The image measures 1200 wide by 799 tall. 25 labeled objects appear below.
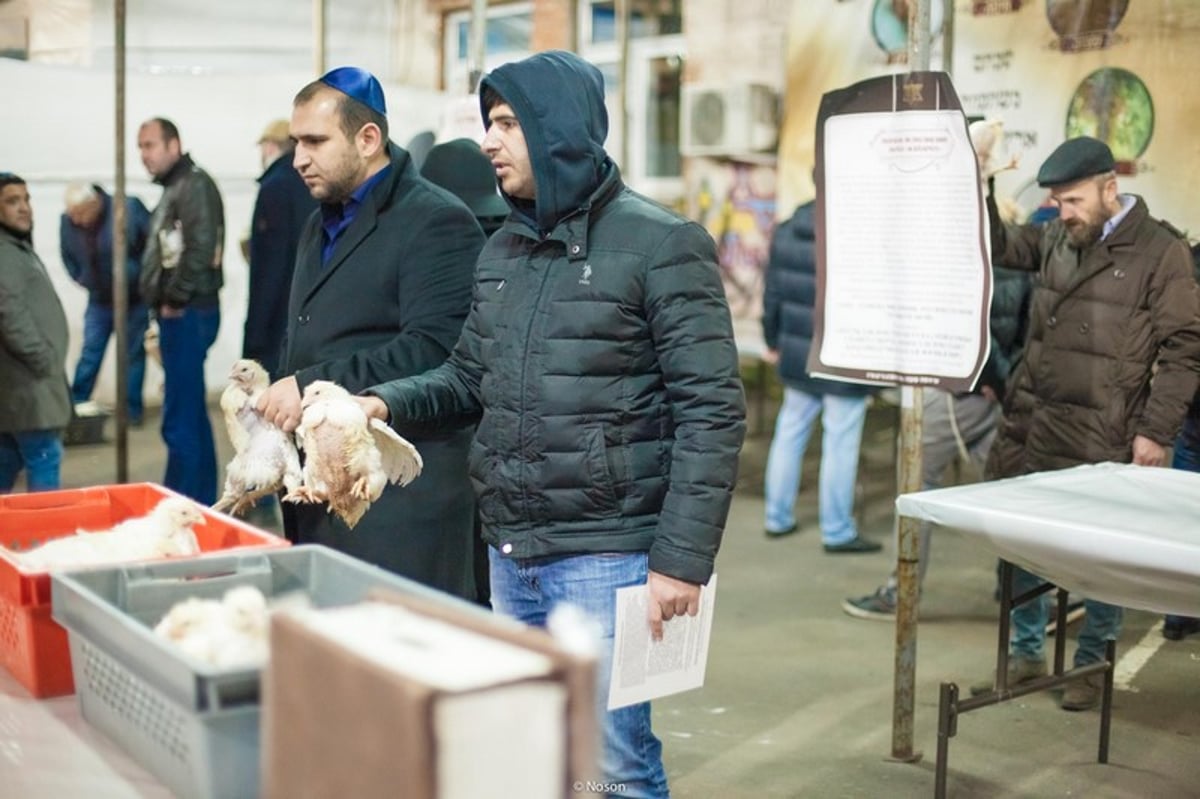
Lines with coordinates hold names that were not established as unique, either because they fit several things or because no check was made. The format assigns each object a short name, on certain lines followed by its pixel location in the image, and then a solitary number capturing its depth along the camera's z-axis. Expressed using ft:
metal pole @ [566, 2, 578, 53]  27.02
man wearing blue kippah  10.14
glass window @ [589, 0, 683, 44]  31.50
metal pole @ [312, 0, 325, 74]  21.03
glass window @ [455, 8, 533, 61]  32.30
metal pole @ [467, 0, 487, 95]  19.22
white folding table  9.60
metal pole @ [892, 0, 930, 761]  12.16
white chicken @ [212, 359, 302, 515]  9.21
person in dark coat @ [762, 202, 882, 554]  20.90
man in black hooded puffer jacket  8.15
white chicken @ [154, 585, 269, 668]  4.91
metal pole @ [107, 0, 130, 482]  15.92
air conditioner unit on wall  27.99
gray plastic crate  4.68
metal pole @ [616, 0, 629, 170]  25.77
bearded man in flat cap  13.61
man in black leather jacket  20.67
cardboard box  3.55
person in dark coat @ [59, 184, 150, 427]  20.54
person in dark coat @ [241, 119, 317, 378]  15.20
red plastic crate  6.37
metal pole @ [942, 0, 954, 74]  14.05
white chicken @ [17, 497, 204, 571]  6.89
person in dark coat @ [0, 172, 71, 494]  17.07
